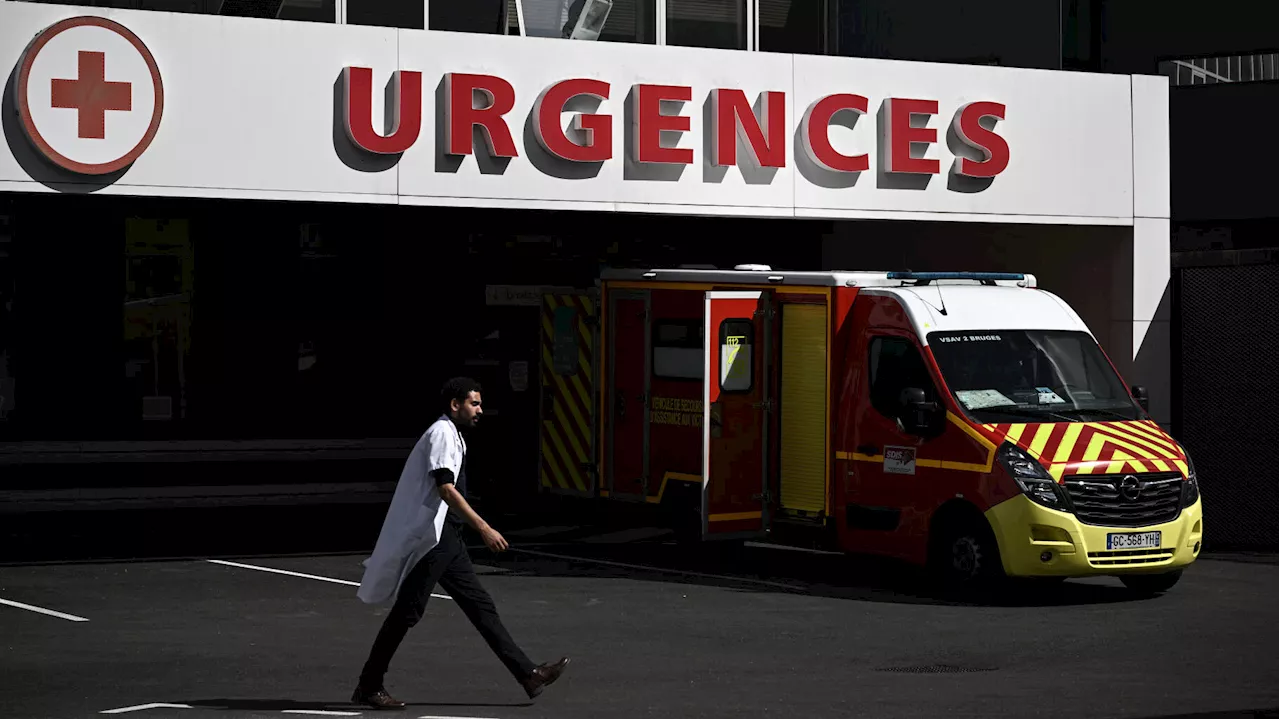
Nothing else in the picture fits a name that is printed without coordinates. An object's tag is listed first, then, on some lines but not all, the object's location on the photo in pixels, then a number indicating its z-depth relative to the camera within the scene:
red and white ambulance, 15.38
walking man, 10.83
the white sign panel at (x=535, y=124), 17.31
